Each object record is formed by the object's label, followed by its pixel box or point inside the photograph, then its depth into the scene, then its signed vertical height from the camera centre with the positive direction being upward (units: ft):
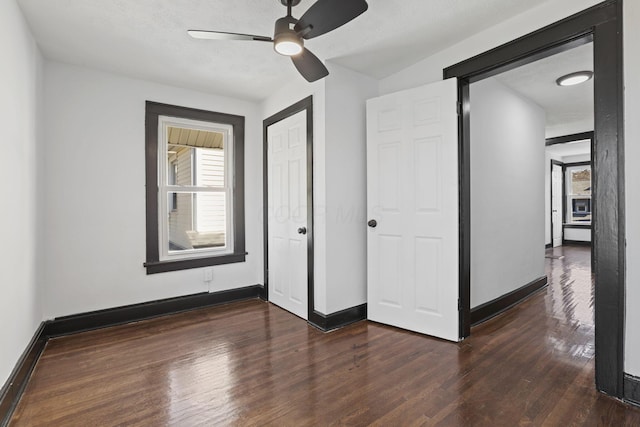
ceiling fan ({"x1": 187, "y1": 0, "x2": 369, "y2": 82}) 5.48 +3.59
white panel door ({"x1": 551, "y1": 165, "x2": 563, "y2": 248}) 26.99 +0.55
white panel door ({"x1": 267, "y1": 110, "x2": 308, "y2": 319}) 10.82 -0.01
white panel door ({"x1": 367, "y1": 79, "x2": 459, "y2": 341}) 8.62 +0.08
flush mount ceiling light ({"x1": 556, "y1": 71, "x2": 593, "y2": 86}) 10.82 +4.70
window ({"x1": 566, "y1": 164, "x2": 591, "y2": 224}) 28.55 +1.54
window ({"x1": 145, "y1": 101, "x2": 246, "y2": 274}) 11.02 +0.98
